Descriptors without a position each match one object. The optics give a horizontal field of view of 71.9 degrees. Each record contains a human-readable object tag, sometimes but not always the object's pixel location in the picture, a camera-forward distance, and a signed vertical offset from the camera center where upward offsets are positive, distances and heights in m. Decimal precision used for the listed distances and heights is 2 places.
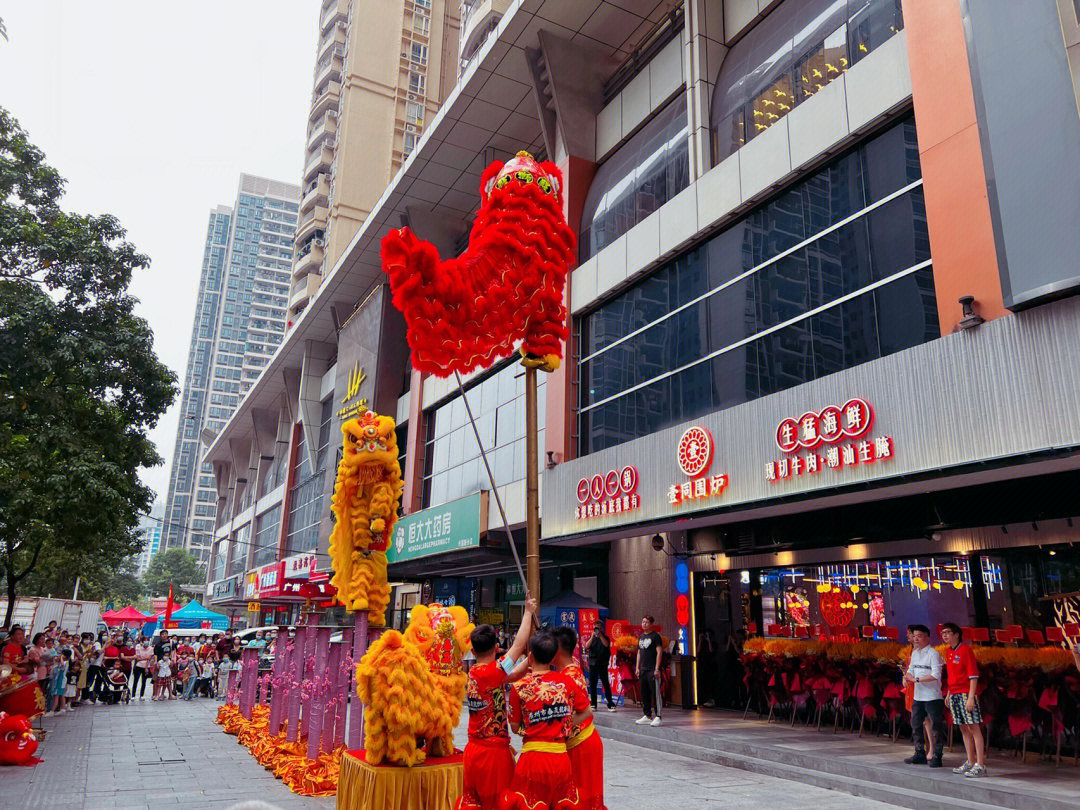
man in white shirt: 7.69 -0.86
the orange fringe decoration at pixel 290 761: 7.41 -1.77
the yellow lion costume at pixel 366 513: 6.87 +0.79
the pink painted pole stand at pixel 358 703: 6.98 -0.94
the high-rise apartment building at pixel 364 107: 37.19 +25.60
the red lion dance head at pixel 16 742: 8.69 -1.65
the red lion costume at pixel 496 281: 4.34 +1.89
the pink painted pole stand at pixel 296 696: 8.83 -1.12
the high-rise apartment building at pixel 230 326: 107.62 +40.17
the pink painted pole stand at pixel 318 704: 7.99 -1.11
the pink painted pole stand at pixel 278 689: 9.71 -1.15
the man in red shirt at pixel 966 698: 7.27 -0.90
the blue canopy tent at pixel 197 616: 28.92 -0.67
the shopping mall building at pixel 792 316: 7.59 +4.08
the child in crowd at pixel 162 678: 19.30 -2.02
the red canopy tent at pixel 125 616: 27.23 -0.65
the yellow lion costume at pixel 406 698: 5.09 -0.66
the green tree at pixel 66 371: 11.72 +3.75
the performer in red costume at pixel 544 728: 3.94 -0.67
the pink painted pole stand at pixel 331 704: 7.93 -1.08
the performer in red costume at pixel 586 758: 4.25 -0.88
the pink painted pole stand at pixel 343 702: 7.81 -1.04
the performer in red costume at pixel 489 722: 4.30 -0.71
